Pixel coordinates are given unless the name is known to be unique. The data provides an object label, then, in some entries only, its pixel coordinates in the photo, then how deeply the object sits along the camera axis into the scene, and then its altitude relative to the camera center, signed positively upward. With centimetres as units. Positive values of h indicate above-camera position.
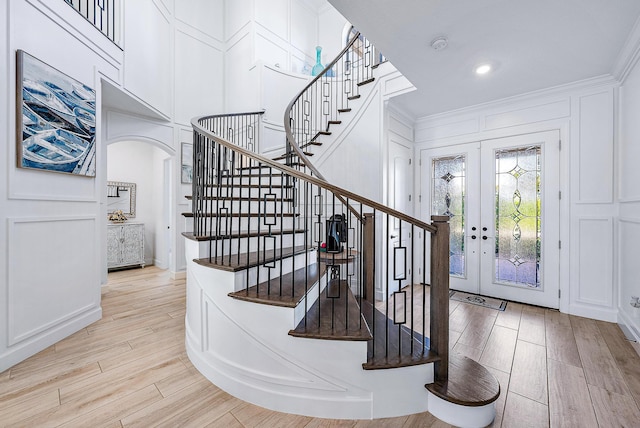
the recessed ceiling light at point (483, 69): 275 +155
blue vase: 525 +295
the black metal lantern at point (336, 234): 244 -18
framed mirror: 538 +32
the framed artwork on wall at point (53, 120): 216 +84
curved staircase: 160 -85
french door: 329 +5
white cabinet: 495 -61
